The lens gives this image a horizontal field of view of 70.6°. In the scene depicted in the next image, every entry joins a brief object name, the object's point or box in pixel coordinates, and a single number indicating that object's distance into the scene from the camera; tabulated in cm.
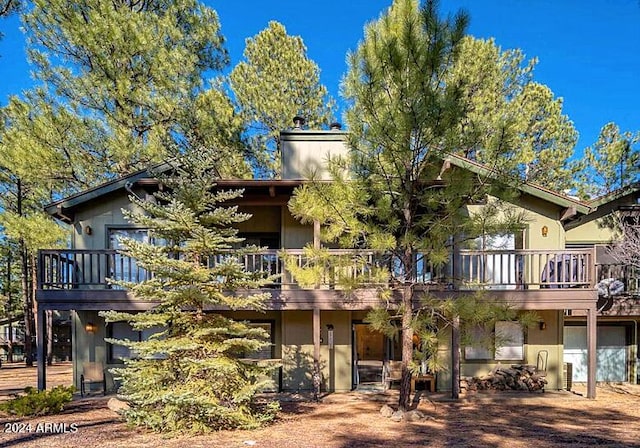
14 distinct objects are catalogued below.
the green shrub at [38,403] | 808
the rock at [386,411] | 817
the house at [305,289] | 999
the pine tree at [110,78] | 1416
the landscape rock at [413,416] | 794
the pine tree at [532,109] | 1616
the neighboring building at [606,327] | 1219
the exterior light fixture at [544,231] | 1120
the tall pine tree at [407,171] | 714
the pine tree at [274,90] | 1927
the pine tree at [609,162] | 1552
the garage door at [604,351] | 1220
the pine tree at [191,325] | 708
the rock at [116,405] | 853
